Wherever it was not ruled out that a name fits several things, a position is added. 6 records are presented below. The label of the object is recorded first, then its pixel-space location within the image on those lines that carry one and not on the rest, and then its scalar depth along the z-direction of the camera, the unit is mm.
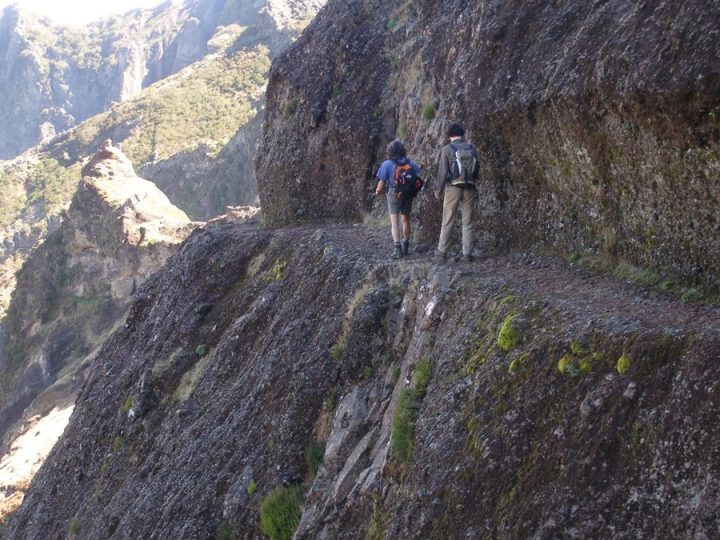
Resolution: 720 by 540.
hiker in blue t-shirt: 11195
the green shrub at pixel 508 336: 6723
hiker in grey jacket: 9797
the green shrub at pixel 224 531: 8969
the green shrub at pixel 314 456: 8742
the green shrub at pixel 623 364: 5387
